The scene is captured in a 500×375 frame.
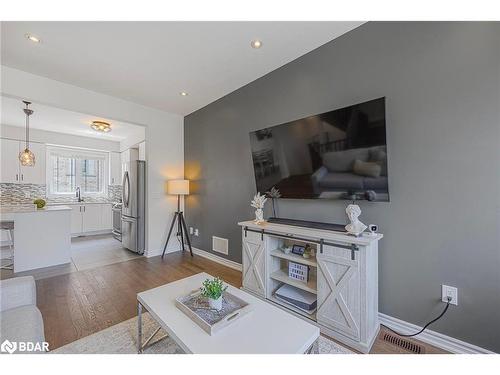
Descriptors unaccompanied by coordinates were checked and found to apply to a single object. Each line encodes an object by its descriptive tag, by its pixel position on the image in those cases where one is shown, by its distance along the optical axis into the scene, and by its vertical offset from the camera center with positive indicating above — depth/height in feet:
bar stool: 10.18 -3.57
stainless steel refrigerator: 12.91 -0.93
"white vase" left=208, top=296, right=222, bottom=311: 4.35 -2.27
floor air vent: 5.20 -3.86
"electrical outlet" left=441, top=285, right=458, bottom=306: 5.08 -2.52
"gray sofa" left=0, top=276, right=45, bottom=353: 3.70 -2.36
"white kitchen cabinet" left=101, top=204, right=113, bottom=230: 19.10 -2.31
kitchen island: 9.89 -2.10
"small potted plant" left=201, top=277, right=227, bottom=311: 4.33 -2.09
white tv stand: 5.25 -2.50
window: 17.88 +1.78
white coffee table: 3.45 -2.48
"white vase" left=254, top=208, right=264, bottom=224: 8.29 -0.99
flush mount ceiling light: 13.80 +4.17
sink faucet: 18.88 -0.25
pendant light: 12.24 +2.04
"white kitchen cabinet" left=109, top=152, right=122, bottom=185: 20.02 +1.99
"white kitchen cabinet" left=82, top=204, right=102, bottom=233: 18.16 -2.25
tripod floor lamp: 12.46 -1.42
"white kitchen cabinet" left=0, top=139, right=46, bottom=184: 15.10 +1.91
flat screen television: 5.78 +1.04
